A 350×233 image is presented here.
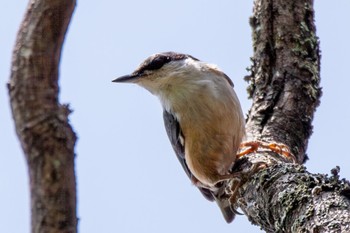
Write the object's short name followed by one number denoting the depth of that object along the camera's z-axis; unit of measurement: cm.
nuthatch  940
